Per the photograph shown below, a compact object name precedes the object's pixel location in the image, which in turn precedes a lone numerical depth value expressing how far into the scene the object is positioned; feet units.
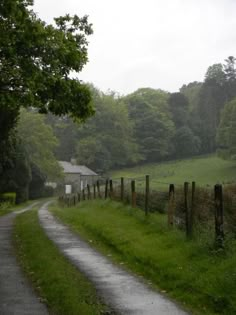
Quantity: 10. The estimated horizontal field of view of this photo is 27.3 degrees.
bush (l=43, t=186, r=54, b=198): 269.23
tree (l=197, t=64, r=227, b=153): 418.31
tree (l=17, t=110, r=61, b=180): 263.08
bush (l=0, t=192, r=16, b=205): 169.68
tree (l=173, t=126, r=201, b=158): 383.45
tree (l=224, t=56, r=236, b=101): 435.53
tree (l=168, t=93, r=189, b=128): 415.44
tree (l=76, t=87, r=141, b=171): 354.54
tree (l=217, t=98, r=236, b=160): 291.17
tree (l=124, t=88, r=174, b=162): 381.81
